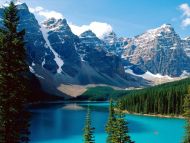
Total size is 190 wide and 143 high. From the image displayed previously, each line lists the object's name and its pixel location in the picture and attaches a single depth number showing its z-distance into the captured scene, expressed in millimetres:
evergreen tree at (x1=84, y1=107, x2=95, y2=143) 40656
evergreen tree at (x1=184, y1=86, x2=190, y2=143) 54069
